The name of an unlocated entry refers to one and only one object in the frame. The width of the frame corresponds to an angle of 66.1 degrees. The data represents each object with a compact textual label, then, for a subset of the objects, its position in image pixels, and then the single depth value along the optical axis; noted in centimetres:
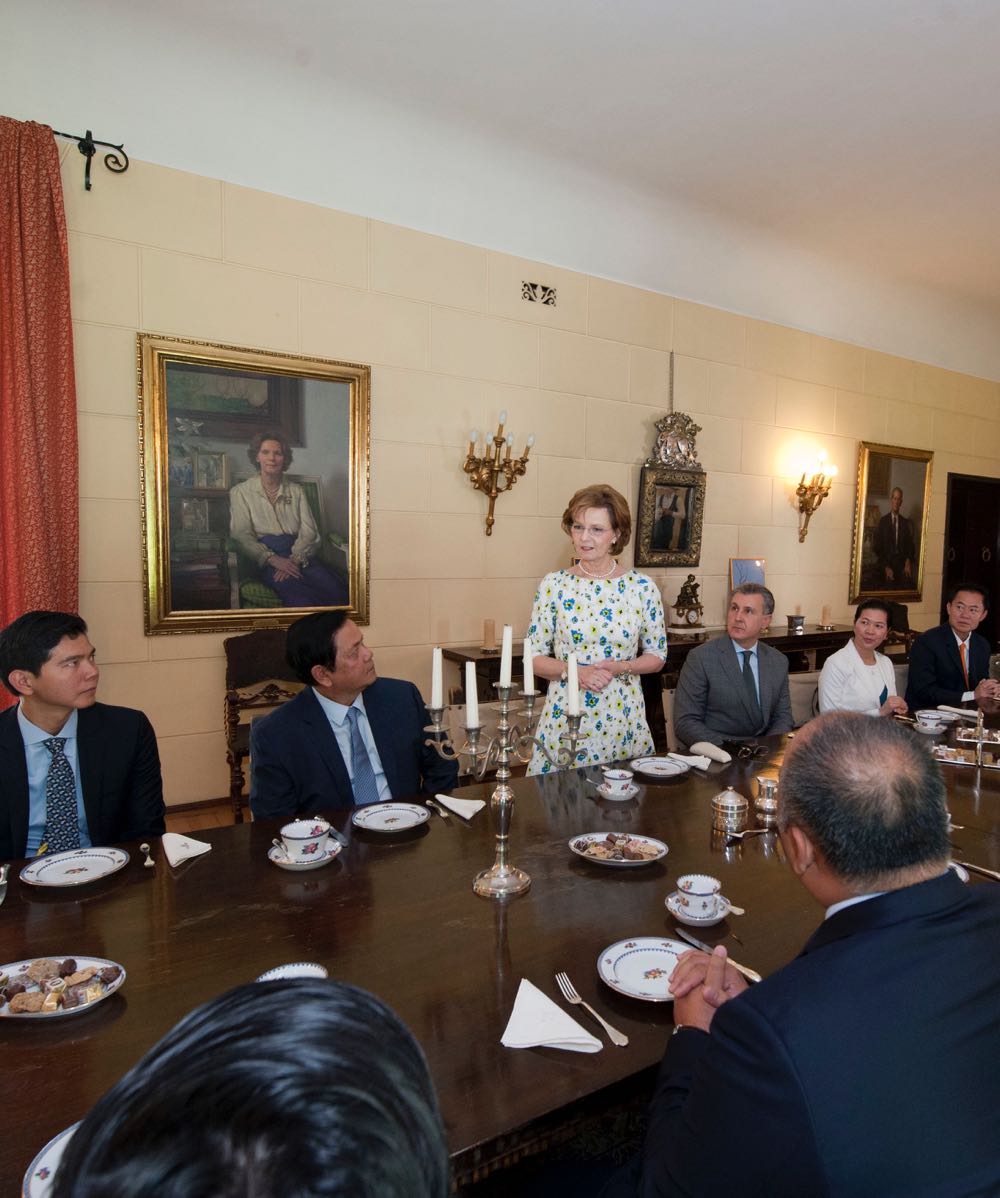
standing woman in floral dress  330
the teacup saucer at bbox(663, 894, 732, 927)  162
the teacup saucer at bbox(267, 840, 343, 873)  188
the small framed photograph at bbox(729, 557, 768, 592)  693
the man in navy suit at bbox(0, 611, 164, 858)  229
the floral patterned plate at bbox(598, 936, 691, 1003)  139
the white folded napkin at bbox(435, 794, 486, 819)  230
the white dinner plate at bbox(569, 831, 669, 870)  192
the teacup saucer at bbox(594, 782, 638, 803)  245
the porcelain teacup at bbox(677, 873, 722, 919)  163
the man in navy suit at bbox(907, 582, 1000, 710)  455
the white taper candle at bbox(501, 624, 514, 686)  171
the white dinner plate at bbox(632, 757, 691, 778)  270
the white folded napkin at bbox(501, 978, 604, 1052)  124
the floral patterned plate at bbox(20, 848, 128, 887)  179
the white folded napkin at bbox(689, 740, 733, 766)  294
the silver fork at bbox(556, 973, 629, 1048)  127
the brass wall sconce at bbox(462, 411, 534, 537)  547
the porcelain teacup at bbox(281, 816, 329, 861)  189
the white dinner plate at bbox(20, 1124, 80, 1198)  92
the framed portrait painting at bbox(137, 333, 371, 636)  442
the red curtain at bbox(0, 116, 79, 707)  384
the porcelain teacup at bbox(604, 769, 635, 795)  246
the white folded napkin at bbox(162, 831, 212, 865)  194
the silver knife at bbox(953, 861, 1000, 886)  188
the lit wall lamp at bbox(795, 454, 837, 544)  733
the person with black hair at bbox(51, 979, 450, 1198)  40
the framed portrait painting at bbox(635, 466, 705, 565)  632
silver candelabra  178
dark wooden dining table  115
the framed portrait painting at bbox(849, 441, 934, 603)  796
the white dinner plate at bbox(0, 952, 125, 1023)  129
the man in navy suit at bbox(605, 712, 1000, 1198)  88
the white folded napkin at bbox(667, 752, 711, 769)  279
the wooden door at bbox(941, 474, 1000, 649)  884
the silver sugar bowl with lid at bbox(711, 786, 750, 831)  216
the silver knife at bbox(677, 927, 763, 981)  143
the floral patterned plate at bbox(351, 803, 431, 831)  214
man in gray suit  352
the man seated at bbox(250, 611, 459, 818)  245
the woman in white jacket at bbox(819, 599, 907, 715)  383
